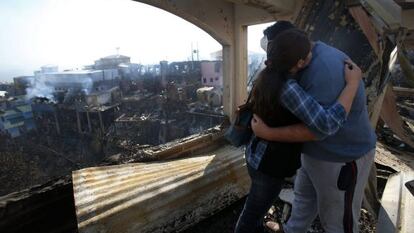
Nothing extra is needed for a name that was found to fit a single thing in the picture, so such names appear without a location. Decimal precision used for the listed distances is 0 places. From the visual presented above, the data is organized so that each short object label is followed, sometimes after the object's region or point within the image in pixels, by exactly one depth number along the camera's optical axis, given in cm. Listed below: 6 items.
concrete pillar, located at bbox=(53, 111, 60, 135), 2543
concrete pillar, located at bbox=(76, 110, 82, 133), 2446
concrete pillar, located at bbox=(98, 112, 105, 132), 2395
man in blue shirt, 151
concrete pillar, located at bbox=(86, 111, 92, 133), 2401
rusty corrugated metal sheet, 249
